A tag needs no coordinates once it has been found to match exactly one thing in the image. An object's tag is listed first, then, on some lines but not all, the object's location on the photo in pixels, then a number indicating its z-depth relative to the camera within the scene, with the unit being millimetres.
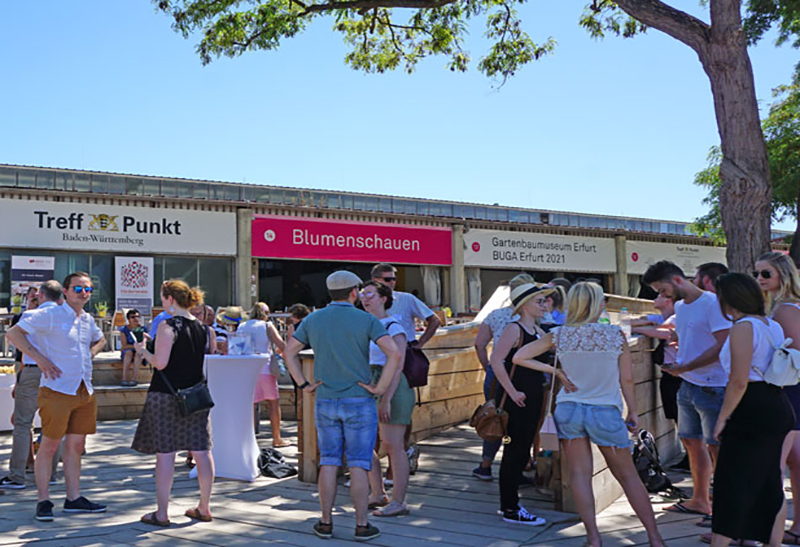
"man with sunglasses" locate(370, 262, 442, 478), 5758
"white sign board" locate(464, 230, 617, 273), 25141
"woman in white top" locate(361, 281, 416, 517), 5035
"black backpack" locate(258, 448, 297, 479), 6633
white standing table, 6566
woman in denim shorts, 4121
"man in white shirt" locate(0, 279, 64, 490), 6152
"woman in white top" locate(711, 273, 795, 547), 3715
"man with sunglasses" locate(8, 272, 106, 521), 5172
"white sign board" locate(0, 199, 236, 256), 18562
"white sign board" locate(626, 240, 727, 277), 28244
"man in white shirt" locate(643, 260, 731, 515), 4801
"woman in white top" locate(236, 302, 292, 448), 8039
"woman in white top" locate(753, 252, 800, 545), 4137
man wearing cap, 4539
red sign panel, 21672
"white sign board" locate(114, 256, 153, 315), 19812
